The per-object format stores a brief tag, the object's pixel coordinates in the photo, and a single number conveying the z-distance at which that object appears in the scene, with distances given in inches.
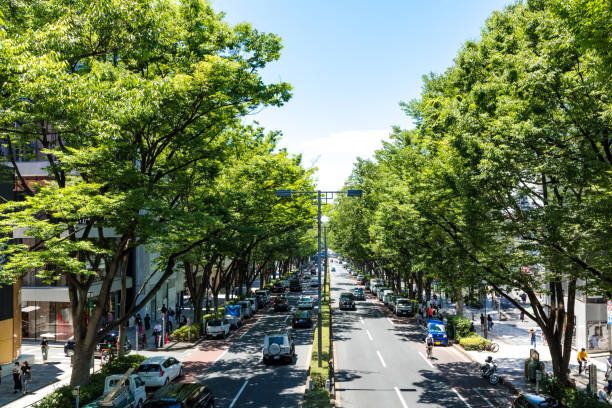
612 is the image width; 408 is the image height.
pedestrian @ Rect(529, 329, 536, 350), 1071.0
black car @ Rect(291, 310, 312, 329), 1386.6
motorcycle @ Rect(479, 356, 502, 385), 807.1
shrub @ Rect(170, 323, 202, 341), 1206.3
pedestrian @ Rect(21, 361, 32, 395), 798.4
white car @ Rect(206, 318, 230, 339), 1232.8
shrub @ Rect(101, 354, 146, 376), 784.9
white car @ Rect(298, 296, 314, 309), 1659.7
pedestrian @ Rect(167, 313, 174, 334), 1383.0
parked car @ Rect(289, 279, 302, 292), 2693.7
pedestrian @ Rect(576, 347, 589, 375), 895.1
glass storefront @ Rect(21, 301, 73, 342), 1259.8
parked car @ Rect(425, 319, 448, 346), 1141.7
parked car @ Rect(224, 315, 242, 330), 1389.0
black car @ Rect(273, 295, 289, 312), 1827.0
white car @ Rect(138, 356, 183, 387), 768.3
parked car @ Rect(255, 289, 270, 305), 2010.3
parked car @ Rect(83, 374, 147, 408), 584.7
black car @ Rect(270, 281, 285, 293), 2466.8
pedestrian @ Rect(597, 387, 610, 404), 687.7
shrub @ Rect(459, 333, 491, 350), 1080.8
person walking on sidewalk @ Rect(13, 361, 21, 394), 796.6
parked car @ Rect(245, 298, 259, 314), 1770.4
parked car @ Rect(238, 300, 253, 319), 1653.4
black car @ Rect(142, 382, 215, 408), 542.9
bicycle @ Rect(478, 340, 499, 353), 1080.0
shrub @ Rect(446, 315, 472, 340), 1173.7
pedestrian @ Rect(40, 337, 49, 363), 1011.3
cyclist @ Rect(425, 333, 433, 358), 991.6
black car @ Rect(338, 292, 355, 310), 1813.5
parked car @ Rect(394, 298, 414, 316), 1646.3
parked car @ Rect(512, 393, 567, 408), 546.6
